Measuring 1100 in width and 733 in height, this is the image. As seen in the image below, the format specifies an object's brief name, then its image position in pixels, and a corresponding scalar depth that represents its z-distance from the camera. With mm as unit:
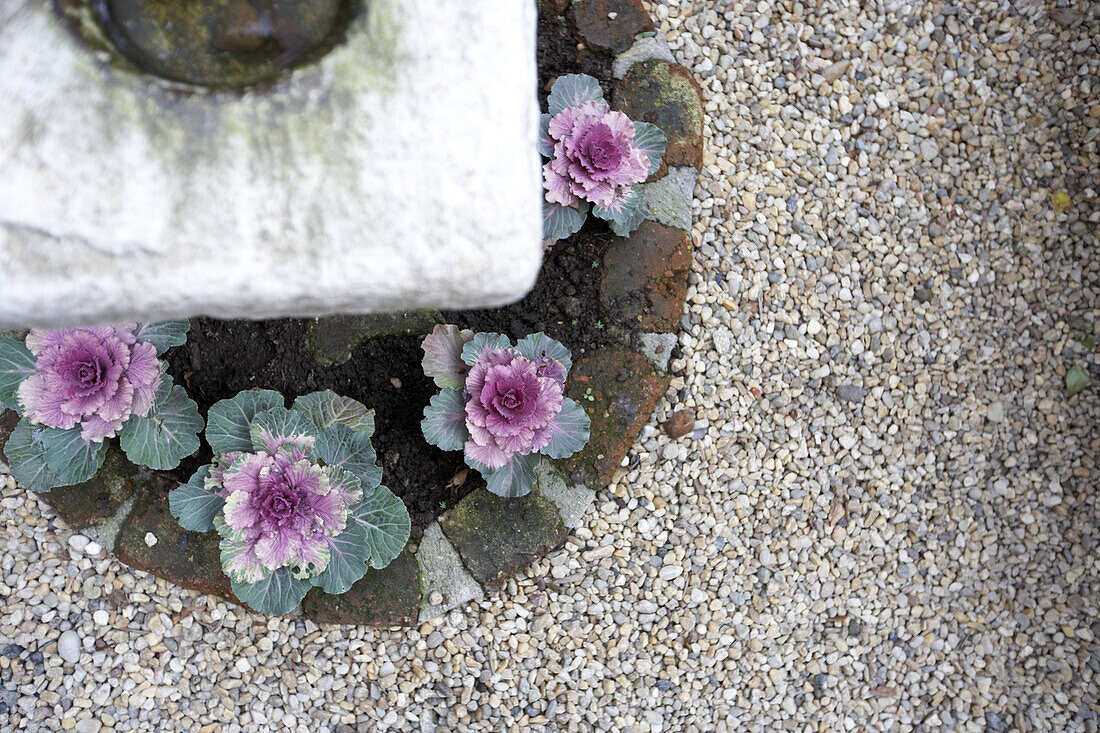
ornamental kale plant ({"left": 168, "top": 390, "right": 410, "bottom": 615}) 1672
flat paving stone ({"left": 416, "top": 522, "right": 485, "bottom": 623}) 1979
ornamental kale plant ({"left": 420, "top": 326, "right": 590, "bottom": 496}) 1781
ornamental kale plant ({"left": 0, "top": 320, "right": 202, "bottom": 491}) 1702
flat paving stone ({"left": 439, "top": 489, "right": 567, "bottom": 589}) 1988
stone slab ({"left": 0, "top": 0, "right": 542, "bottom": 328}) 1062
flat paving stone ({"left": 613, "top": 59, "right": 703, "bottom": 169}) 2146
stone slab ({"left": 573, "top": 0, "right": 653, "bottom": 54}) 2188
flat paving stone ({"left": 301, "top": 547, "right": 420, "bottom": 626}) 1959
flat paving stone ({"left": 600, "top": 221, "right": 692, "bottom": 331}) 2066
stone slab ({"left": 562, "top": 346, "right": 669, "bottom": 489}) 2035
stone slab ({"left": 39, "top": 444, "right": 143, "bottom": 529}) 1974
